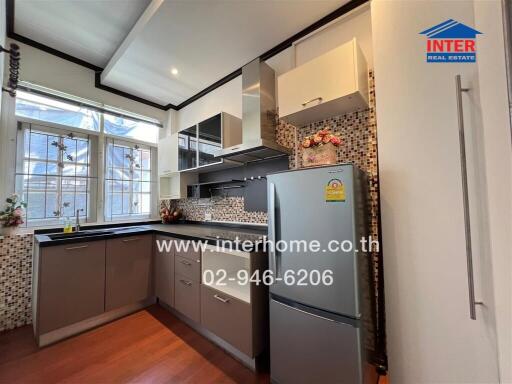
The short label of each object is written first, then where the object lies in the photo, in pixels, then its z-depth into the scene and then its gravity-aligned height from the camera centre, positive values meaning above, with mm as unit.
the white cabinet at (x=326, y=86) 1479 +844
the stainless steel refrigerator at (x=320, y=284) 1144 -469
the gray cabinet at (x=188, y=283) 1877 -729
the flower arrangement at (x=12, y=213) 2021 -56
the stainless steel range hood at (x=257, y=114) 2043 +865
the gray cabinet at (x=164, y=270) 2182 -700
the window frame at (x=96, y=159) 2230 +556
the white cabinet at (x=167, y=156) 2969 +674
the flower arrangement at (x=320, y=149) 1480 +362
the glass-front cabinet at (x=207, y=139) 2342 +741
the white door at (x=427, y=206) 972 -40
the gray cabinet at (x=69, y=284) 1772 -689
